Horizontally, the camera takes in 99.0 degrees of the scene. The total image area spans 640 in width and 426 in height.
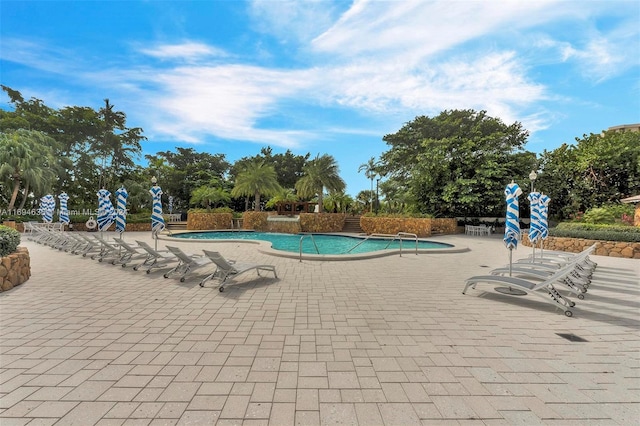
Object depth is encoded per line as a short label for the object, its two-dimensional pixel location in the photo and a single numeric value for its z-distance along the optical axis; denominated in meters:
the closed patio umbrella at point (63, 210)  14.65
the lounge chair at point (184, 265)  6.75
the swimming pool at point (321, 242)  14.45
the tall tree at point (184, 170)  36.31
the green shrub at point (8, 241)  5.93
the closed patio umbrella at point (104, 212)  9.51
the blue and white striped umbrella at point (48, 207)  15.72
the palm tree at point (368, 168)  37.44
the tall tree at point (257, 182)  26.20
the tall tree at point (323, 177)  24.48
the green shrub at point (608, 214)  15.10
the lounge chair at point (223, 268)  6.12
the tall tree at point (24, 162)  19.03
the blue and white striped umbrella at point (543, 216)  8.30
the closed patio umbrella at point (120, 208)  8.93
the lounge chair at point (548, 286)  4.60
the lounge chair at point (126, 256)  8.28
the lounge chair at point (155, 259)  7.71
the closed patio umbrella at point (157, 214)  8.67
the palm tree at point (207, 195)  31.51
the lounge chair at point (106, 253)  8.92
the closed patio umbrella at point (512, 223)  5.73
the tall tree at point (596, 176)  19.25
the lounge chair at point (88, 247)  10.05
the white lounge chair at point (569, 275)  5.65
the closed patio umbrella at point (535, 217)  8.35
